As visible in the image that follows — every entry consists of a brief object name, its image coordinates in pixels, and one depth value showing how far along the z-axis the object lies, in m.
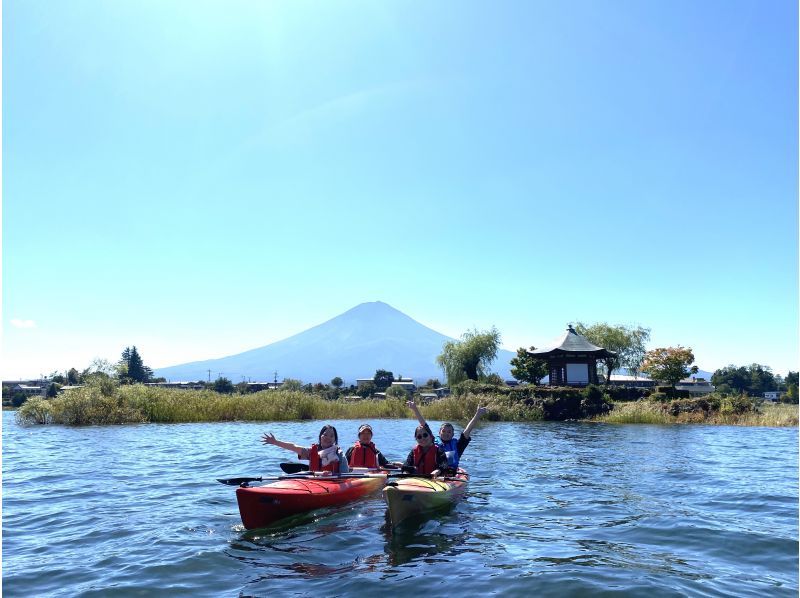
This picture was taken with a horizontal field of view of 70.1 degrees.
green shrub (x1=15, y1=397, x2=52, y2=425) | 32.62
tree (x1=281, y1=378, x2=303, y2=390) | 69.82
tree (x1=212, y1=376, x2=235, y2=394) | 84.56
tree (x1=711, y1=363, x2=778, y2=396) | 77.44
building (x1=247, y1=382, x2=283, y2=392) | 96.39
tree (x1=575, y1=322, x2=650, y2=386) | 61.00
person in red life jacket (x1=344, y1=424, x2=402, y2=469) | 12.78
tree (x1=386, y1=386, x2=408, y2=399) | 62.59
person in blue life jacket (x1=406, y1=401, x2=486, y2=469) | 12.79
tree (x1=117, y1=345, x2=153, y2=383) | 97.00
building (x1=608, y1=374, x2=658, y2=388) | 74.70
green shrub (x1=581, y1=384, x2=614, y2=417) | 40.16
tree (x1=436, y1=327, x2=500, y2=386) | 55.78
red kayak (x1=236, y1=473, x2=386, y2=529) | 9.65
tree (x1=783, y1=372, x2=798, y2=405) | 55.20
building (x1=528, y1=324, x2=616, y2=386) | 48.38
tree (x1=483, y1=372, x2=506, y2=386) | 50.53
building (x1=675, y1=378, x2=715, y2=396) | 70.88
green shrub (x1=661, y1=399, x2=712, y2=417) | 36.62
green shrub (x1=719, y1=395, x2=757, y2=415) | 35.84
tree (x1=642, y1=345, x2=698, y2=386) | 47.78
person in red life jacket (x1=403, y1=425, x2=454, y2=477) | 12.34
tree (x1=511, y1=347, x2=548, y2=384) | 55.22
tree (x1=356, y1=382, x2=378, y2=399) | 82.03
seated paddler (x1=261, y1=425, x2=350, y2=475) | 11.67
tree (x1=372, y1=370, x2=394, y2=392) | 98.64
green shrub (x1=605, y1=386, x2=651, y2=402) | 42.09
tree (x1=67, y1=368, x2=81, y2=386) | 93.19
